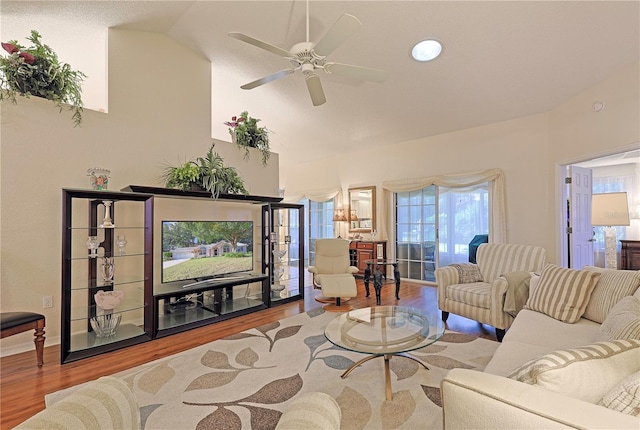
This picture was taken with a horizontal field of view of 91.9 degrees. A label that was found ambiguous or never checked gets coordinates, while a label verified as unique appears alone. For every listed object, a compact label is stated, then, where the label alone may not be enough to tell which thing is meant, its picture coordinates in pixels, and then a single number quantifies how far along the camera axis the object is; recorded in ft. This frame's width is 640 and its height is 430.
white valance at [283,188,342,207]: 24.00
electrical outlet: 10.10
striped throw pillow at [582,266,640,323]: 6.96
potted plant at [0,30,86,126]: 9.27
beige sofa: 2.74
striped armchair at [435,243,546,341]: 9.79
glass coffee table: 6.79
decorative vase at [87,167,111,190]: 10.39
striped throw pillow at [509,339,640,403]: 3.19
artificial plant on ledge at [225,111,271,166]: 15.46
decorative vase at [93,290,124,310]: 9.98
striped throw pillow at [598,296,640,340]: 4.14
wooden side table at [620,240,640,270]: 17.66
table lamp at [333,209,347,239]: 23.14
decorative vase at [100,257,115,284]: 10.37
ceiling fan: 7.13
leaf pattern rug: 6.19
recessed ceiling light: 11.90
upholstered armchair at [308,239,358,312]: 15.71
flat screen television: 12.31
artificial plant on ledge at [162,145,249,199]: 12.07
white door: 14.83
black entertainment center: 9.73
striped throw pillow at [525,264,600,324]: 7.58
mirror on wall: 22.11
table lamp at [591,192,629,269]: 13.30
